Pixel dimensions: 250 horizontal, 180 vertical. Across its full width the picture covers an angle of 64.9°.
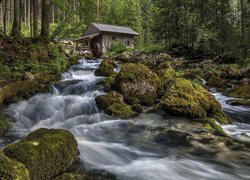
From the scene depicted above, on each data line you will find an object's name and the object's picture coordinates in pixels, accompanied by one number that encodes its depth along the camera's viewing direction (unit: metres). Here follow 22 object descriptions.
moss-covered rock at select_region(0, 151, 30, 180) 2.36
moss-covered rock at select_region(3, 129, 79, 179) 3.13
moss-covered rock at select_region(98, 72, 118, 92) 8.55
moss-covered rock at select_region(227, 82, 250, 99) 9.54
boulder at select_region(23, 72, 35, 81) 8.10
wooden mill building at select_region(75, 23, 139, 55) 28.30
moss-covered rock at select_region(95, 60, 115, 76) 10.91
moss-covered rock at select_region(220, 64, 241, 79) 11.89
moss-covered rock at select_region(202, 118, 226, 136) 5.66
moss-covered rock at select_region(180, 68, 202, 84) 11.12
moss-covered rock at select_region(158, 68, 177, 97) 8.34
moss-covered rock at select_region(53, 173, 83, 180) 3.13
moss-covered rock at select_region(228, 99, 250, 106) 8.39
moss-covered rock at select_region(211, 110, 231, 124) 6.68
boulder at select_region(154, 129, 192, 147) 5.17
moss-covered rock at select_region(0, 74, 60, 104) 7.33
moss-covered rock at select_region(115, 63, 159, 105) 7.61
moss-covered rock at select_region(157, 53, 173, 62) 16.10
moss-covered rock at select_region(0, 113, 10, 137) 5.64
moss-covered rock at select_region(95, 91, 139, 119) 6.74
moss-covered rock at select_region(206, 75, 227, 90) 10.64
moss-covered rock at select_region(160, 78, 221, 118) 6.60
